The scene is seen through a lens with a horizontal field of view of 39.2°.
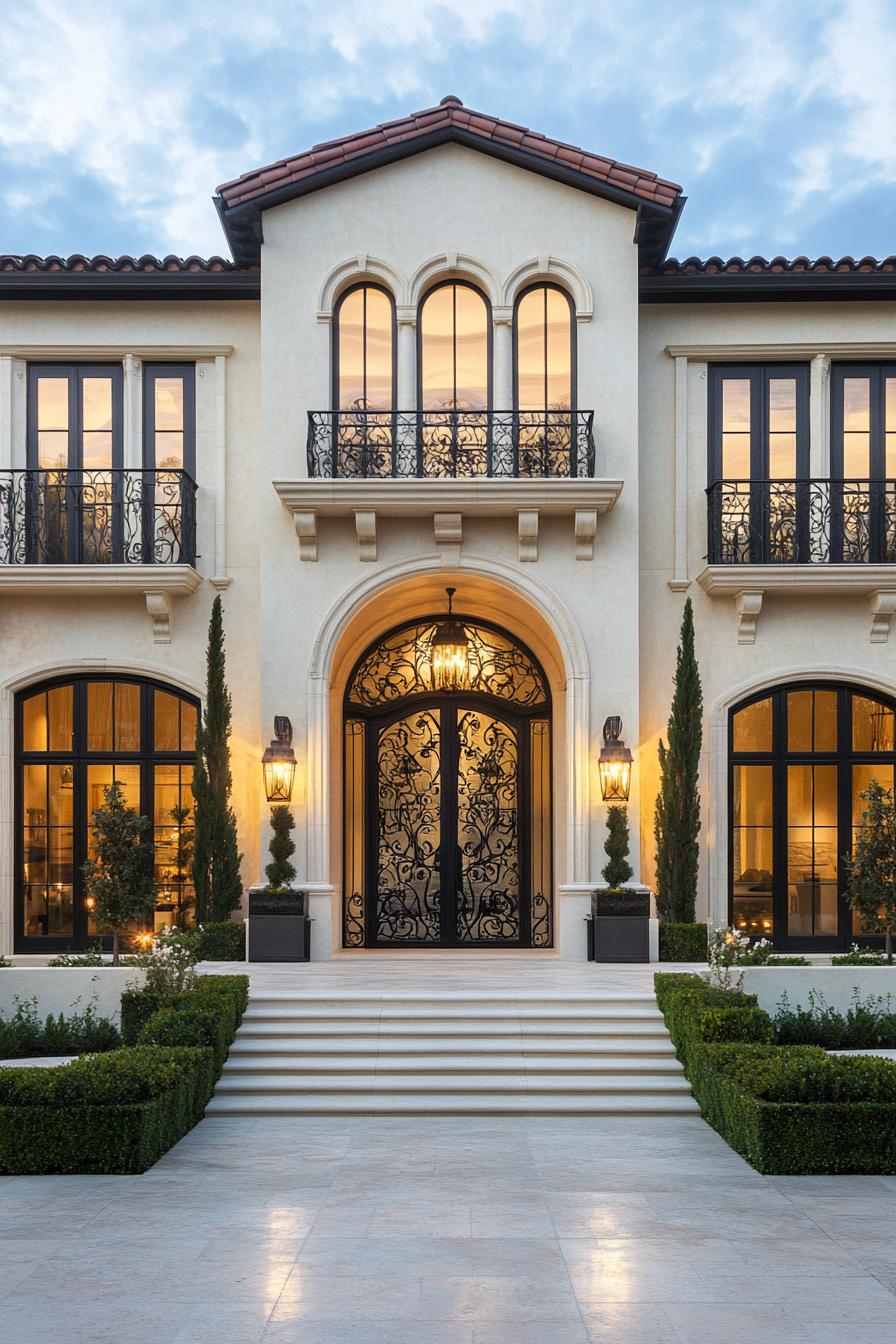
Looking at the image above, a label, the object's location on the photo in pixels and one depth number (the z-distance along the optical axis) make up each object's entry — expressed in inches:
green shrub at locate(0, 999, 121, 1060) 434.3
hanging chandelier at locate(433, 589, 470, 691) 632.4
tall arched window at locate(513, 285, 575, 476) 594.5
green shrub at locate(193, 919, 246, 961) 559.8
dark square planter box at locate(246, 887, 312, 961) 554.6
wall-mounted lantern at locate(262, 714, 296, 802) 566.9
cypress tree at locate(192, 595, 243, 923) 587.2
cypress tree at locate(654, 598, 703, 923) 585.6
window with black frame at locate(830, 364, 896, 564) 608.4
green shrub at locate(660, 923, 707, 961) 564.1
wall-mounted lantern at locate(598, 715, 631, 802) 567.2
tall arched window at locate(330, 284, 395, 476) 588.4
